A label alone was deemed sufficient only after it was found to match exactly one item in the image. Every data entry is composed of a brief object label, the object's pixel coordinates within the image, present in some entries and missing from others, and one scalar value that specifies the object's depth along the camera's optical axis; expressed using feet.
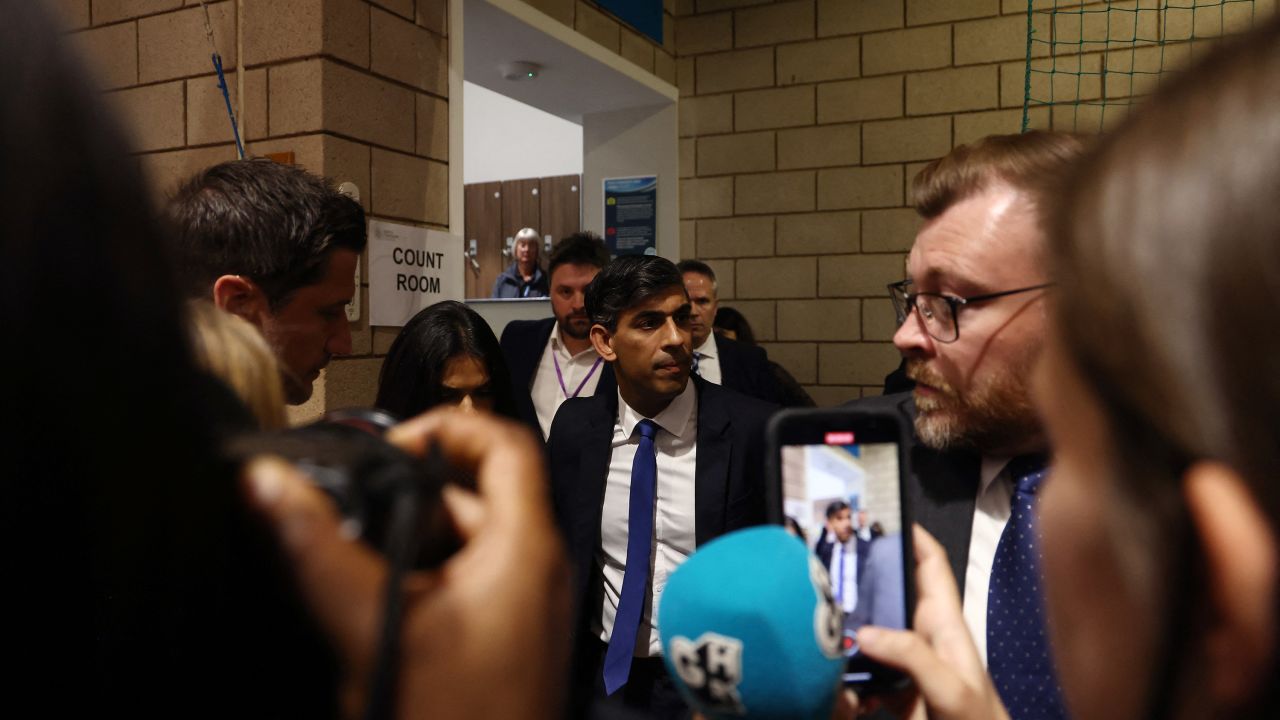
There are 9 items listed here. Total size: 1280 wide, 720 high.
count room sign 9.49
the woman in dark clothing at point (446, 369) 7.25
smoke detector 13.97
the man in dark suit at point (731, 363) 11.77
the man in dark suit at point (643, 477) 6.94
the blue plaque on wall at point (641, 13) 14.88
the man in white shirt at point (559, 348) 11.35
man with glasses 3.92
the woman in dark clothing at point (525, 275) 17.15
